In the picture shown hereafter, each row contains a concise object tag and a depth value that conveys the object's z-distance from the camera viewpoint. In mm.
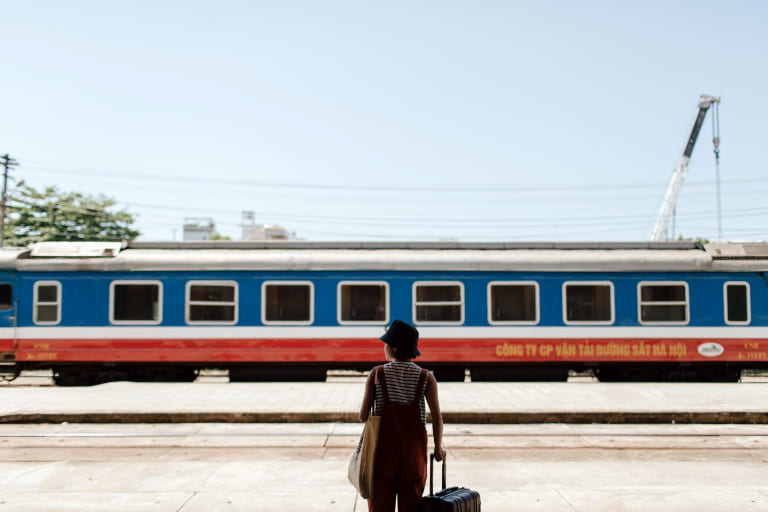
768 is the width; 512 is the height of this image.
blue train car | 14562
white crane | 44031
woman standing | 4129
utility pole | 33759
